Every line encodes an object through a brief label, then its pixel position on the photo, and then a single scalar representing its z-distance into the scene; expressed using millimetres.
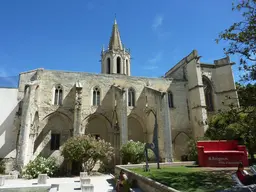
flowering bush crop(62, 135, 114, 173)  15961
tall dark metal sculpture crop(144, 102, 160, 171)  11764
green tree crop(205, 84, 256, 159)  9156
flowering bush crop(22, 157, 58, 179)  15330
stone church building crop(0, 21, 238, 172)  19016
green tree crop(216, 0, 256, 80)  8891
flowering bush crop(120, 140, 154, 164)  17141
